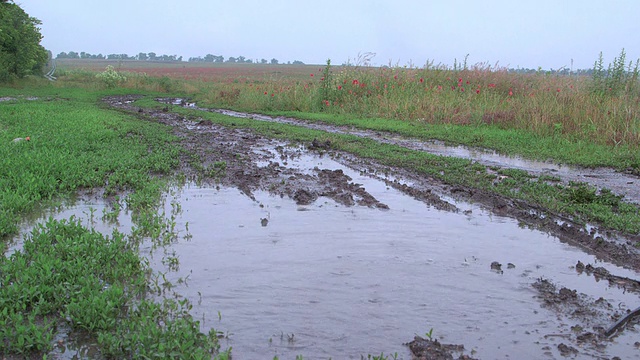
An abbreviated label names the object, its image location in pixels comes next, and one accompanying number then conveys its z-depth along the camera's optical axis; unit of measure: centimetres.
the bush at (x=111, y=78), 4078
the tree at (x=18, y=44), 3456
